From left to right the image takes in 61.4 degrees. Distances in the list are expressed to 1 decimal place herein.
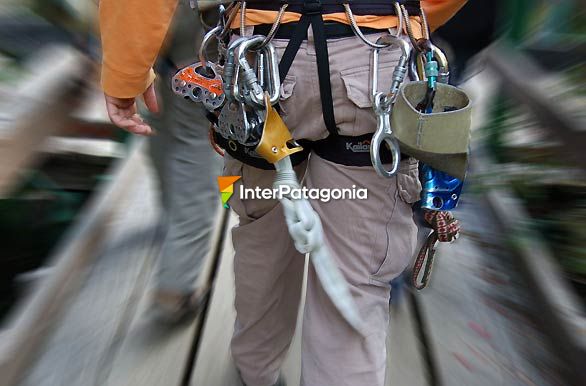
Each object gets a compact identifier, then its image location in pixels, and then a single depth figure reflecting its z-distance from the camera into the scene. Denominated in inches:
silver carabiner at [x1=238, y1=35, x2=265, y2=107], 35.4
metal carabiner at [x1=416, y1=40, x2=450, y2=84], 35.9
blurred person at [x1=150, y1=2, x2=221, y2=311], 64.6
